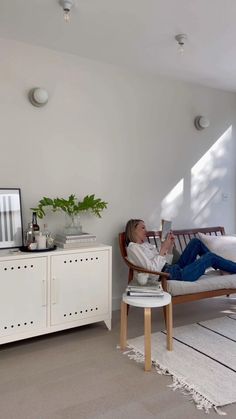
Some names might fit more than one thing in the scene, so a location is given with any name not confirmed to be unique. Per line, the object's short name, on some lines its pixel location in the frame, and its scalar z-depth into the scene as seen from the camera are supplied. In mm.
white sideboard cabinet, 2633
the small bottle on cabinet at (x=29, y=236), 2893
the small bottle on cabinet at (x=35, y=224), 2931
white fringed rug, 2115
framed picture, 2930
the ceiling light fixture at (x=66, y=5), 2344
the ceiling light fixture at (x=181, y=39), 2846
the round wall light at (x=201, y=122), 4199
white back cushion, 3585
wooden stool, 2385
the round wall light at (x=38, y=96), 3072
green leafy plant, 3033
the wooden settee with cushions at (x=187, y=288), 2910
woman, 3061
